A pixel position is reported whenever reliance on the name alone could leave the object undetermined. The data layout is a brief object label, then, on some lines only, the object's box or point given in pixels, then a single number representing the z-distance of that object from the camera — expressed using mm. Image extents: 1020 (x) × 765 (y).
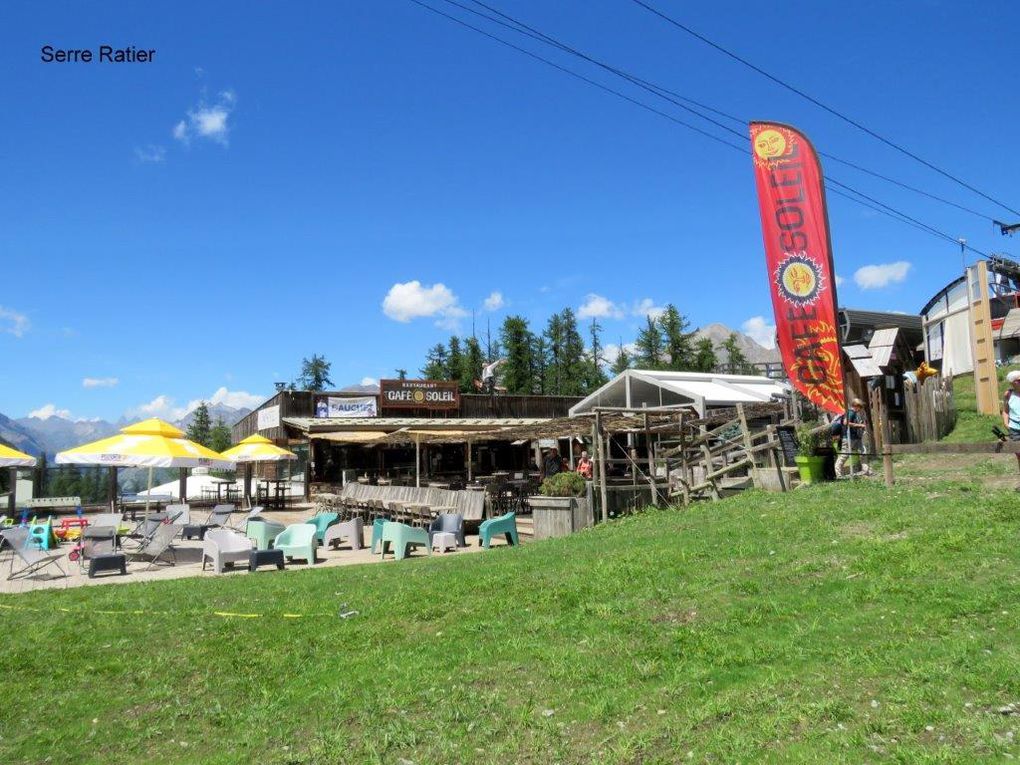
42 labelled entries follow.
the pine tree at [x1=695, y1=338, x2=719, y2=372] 53812
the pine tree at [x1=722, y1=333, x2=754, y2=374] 58612
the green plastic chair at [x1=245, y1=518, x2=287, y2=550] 13227
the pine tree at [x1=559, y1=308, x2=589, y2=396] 58438
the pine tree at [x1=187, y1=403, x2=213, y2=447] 65250
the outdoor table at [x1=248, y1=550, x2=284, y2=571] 10906
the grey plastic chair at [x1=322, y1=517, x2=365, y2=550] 14070
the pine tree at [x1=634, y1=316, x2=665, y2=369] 54531
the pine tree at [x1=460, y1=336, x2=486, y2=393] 53500
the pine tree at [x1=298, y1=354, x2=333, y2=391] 64000
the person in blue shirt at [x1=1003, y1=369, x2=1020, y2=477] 8375
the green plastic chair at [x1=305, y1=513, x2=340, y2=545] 14570
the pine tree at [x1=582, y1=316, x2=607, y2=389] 58781
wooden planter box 13227
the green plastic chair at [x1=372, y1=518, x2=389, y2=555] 12978
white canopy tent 21766
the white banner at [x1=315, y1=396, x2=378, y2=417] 30141
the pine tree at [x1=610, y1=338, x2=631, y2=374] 57156
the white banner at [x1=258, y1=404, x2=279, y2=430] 29672
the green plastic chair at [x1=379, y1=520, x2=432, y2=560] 12266
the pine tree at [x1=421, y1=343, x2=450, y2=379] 56031
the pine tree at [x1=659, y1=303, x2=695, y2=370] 53969
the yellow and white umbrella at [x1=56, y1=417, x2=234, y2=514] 15656
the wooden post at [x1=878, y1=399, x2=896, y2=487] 9891
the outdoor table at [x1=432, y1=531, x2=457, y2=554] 12984
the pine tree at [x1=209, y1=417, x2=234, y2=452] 63162
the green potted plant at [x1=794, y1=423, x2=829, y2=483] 11852
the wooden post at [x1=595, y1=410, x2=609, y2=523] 13570
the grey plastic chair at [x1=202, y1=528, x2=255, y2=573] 11034
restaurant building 28531
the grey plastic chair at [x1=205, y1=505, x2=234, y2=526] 16347
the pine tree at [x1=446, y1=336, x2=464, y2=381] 54875
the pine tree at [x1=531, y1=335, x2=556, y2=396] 57906
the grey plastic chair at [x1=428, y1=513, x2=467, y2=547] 13562
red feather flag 10734
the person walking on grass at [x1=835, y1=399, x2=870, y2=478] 12453
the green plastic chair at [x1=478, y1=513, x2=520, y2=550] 13125
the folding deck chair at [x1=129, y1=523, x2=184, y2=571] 11844
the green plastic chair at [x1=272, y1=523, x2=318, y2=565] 11789
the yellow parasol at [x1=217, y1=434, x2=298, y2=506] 21578
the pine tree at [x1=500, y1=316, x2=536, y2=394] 54000
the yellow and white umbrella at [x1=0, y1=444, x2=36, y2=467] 15344
